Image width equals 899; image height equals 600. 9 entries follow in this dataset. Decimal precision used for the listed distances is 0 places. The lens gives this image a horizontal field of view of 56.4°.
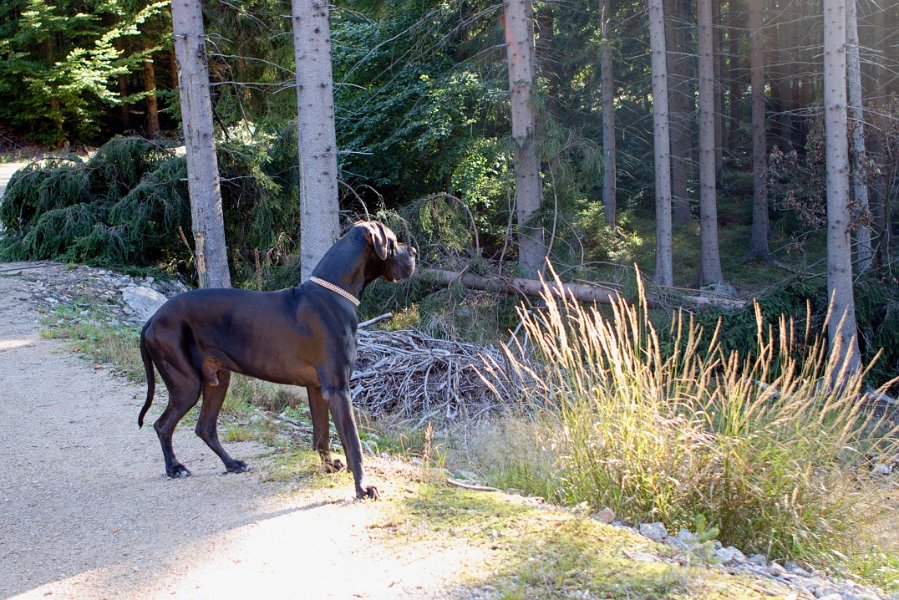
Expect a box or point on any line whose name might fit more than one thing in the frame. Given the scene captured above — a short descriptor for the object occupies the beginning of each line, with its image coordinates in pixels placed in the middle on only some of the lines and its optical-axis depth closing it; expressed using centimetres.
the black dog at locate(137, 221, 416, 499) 536
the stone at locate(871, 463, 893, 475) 561
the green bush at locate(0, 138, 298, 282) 1530
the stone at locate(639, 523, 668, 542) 490
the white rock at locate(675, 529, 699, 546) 473
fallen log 1254
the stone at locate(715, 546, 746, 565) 452
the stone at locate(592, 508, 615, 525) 504
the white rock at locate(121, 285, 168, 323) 1330
